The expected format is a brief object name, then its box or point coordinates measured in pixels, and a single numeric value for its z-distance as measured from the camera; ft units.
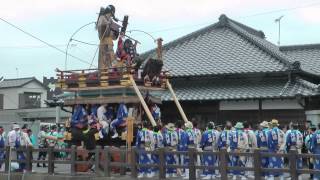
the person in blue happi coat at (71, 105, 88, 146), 57.62
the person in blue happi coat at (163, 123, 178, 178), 49.83
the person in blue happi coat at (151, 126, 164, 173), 49.73
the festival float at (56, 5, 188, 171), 54.90
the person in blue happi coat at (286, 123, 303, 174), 46.70
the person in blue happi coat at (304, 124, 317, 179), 49.21
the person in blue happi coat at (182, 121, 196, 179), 50.39
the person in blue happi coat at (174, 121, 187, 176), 50.52
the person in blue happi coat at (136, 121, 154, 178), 49.16
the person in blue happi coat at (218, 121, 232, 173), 47.98
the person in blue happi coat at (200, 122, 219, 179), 48.45
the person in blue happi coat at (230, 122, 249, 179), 47.62
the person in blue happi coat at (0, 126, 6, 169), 58.41
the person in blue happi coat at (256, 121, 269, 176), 47.06
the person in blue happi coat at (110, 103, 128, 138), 54.52
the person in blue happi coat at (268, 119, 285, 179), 46.26
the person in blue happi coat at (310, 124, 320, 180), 47.14
